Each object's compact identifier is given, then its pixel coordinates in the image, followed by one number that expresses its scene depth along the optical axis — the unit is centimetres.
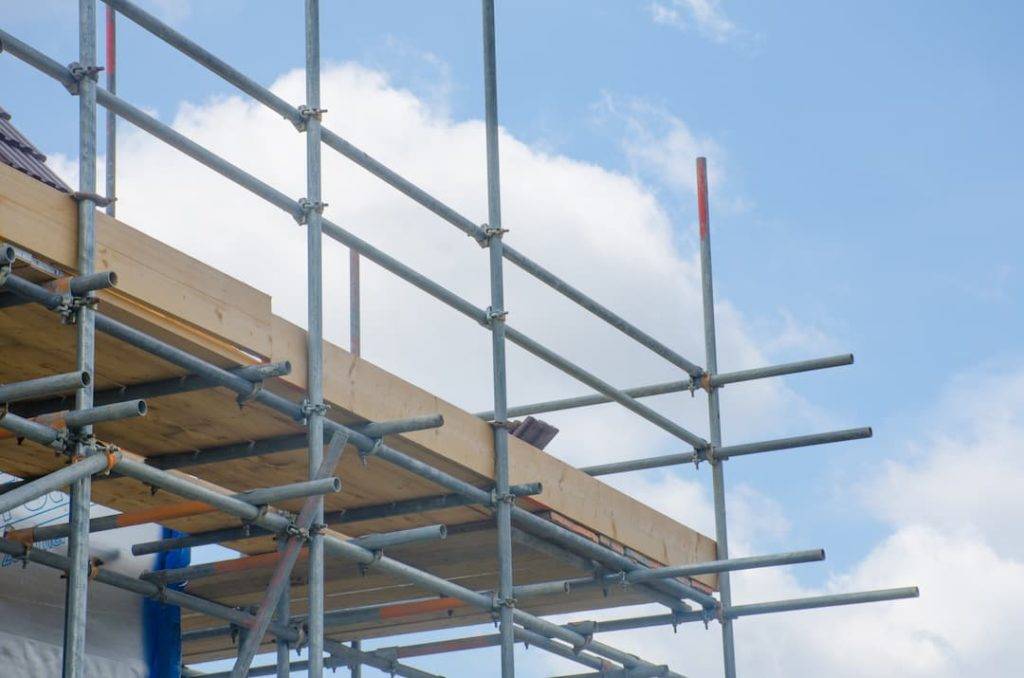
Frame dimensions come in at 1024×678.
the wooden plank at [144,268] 1173
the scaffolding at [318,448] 1170
